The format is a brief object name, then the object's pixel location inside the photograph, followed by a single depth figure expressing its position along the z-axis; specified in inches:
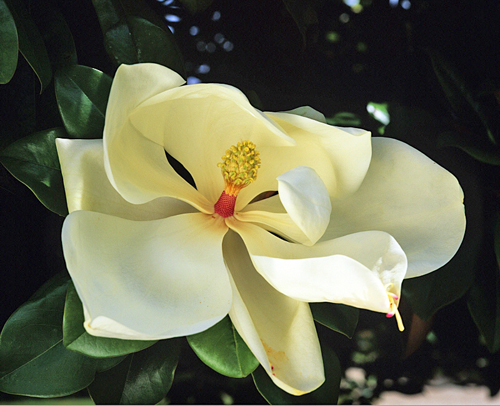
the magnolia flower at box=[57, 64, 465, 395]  13.8
